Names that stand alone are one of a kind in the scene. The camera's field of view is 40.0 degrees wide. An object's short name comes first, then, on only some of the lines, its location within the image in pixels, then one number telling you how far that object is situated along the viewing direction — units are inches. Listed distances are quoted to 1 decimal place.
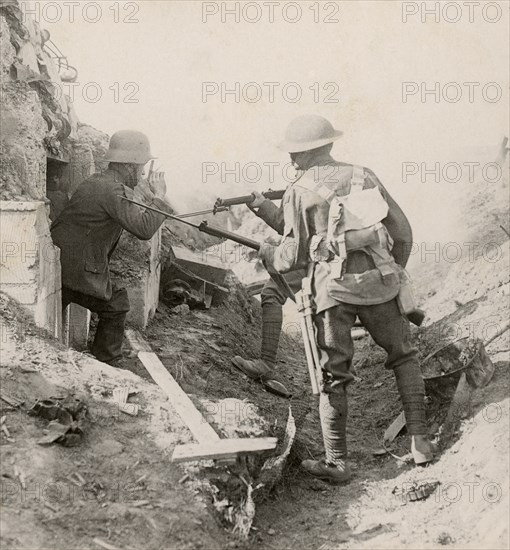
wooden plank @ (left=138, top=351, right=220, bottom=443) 171.6
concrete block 200.1
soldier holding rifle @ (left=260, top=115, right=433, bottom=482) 185.3
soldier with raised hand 233.3
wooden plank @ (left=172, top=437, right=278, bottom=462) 161.5
